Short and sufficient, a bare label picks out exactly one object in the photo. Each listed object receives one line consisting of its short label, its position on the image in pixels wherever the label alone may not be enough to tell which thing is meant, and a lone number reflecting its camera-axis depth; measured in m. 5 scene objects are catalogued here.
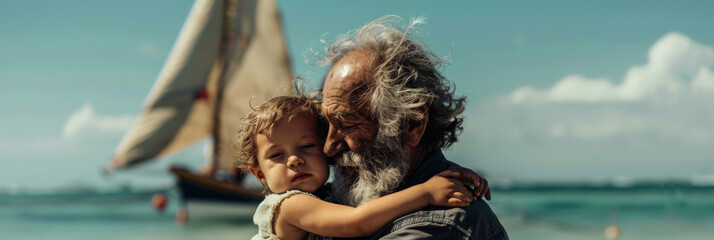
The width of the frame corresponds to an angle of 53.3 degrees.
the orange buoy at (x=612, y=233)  17.91
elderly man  1.75
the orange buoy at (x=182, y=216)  27.17
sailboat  25.36
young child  1.70
